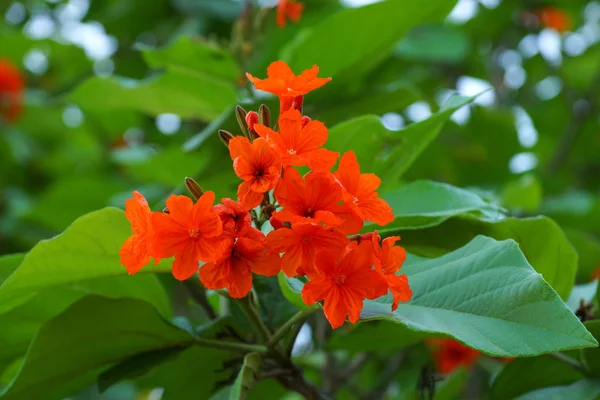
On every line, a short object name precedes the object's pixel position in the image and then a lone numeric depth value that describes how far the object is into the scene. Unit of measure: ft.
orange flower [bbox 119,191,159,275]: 2.27
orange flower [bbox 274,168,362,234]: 2.25
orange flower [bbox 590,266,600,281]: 4.58
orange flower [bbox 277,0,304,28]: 4.66
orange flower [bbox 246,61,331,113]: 2.57
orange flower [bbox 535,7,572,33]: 8.43
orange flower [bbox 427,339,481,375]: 5.87
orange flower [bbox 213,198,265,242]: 2.24
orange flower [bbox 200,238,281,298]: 2.22
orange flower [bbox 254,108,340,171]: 2.29
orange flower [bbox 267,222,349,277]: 2.19
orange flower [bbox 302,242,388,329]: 2.19
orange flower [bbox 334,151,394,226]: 2.38
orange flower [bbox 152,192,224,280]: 2.20
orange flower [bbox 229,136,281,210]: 2.24
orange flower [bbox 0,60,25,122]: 8.07
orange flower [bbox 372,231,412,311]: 2.25
